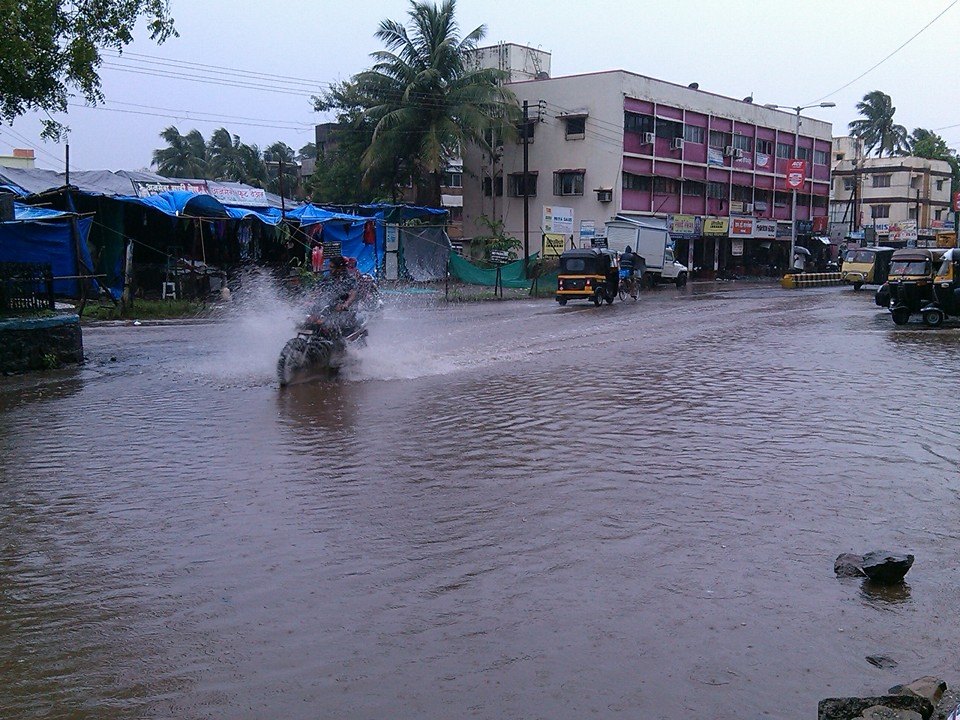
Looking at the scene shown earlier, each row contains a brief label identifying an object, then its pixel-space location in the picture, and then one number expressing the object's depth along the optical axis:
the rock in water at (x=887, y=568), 5.35
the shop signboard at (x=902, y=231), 72.56
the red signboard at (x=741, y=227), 55.31
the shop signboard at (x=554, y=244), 42.78
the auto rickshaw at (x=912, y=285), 22.47
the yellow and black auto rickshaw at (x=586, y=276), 29.15
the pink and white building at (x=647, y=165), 45.94
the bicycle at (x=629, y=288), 32.22
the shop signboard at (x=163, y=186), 26.16
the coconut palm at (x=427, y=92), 41.84
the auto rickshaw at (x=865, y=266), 40.72
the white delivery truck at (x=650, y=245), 39.44
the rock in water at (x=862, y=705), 3.69
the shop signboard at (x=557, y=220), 37.97
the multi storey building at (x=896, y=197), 72.69
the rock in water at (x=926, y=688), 3.85
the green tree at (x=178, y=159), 68.06
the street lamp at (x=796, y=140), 48.45
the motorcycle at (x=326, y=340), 12.52
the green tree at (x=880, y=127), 82.75
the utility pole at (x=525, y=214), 36.68
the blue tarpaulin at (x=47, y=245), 21.41
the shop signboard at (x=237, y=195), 28.78
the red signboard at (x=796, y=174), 47.56
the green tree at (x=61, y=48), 13.09
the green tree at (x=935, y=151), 77.69
